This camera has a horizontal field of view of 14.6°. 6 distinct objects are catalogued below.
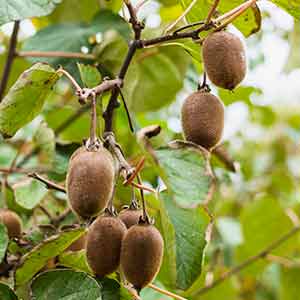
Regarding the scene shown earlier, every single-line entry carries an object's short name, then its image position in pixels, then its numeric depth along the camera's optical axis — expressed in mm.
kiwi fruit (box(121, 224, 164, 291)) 1158
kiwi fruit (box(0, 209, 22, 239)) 1366
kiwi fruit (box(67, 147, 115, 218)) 1126
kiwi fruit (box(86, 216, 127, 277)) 1172
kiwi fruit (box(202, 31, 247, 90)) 1190
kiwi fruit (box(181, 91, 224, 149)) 1202
